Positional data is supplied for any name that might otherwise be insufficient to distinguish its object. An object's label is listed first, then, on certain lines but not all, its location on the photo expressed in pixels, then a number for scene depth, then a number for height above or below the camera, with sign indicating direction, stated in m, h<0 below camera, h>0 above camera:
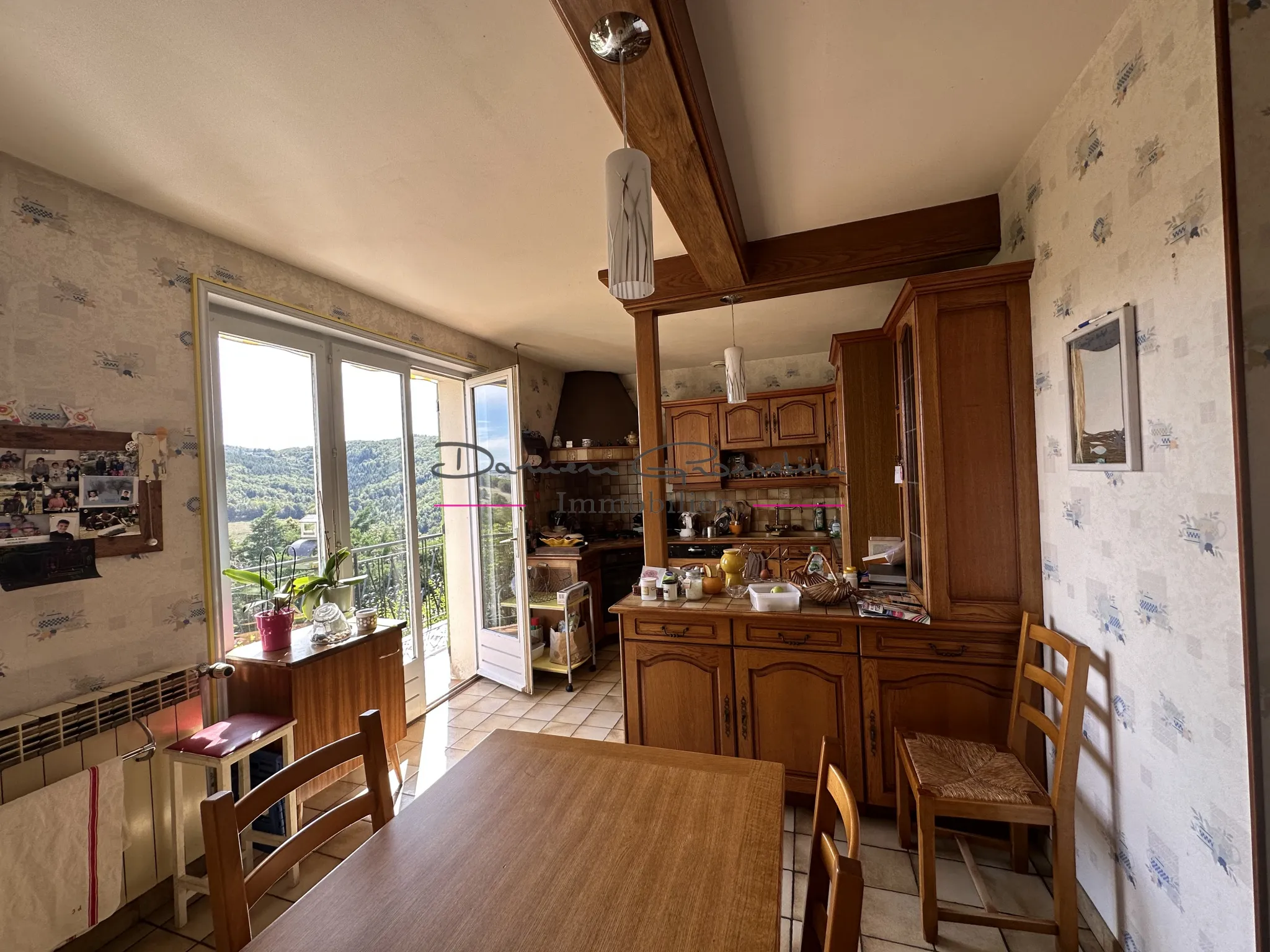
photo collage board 1.59 +0.02
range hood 5.05 +0.68
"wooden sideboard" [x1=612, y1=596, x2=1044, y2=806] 1.97 -0.88
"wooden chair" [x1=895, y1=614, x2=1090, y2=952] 1.49 -1.00
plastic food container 2.18 -0.55
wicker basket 2.22 -0.53
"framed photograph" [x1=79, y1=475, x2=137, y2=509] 1.74 +0.03
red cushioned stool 1.80 -0.93
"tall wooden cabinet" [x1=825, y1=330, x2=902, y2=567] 3.16 +0.21
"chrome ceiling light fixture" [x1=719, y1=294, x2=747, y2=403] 3.14 +0.61
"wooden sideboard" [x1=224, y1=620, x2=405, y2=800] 2.12 -0.85
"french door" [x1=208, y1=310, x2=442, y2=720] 2.33 +0.15
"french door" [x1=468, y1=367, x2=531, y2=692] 3.65 -0.35
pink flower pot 2.20 -0.59
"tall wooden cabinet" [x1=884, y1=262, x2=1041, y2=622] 1.91 +0.07
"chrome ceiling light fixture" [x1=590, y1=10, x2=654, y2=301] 1.06 +0.58
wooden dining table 0.84 -0.73
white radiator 1.54 -0.81
